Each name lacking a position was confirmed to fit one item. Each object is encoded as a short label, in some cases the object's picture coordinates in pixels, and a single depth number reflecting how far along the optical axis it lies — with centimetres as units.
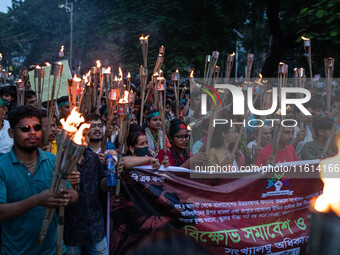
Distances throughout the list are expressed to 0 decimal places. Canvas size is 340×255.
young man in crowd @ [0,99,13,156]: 414
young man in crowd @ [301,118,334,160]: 484
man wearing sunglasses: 249
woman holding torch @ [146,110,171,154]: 518
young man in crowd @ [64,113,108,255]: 318
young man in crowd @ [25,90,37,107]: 597
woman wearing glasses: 425
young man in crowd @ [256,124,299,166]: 446
